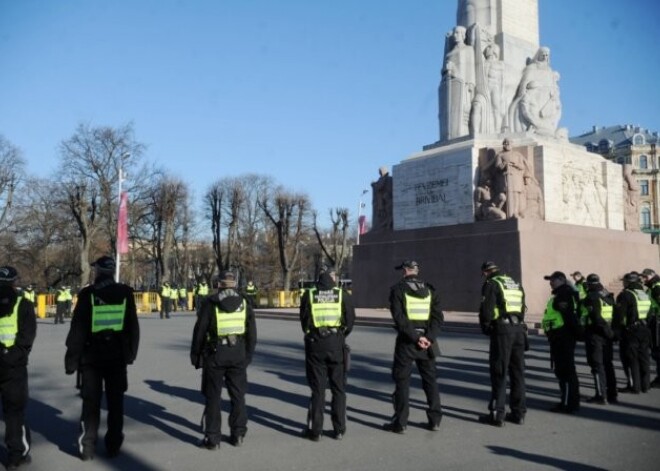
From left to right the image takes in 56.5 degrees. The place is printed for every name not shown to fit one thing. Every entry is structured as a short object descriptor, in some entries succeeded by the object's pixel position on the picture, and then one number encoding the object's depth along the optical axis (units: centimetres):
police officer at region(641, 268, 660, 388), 953
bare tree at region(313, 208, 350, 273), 5556
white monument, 2059
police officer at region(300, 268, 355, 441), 649
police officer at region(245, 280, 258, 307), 3239
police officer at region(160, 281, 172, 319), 2917
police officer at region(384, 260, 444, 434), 671
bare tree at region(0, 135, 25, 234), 4329
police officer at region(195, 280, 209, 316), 3321
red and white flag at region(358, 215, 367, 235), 3876
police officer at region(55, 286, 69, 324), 2647
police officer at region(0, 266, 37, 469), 559
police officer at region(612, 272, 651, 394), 898
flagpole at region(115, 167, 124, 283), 3251
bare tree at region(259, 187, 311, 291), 5272
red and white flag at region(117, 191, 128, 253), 2927
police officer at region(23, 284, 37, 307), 2233
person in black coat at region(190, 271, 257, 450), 620
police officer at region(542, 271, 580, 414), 760
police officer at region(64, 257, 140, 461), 592
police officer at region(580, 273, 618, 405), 823
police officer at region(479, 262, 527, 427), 709
